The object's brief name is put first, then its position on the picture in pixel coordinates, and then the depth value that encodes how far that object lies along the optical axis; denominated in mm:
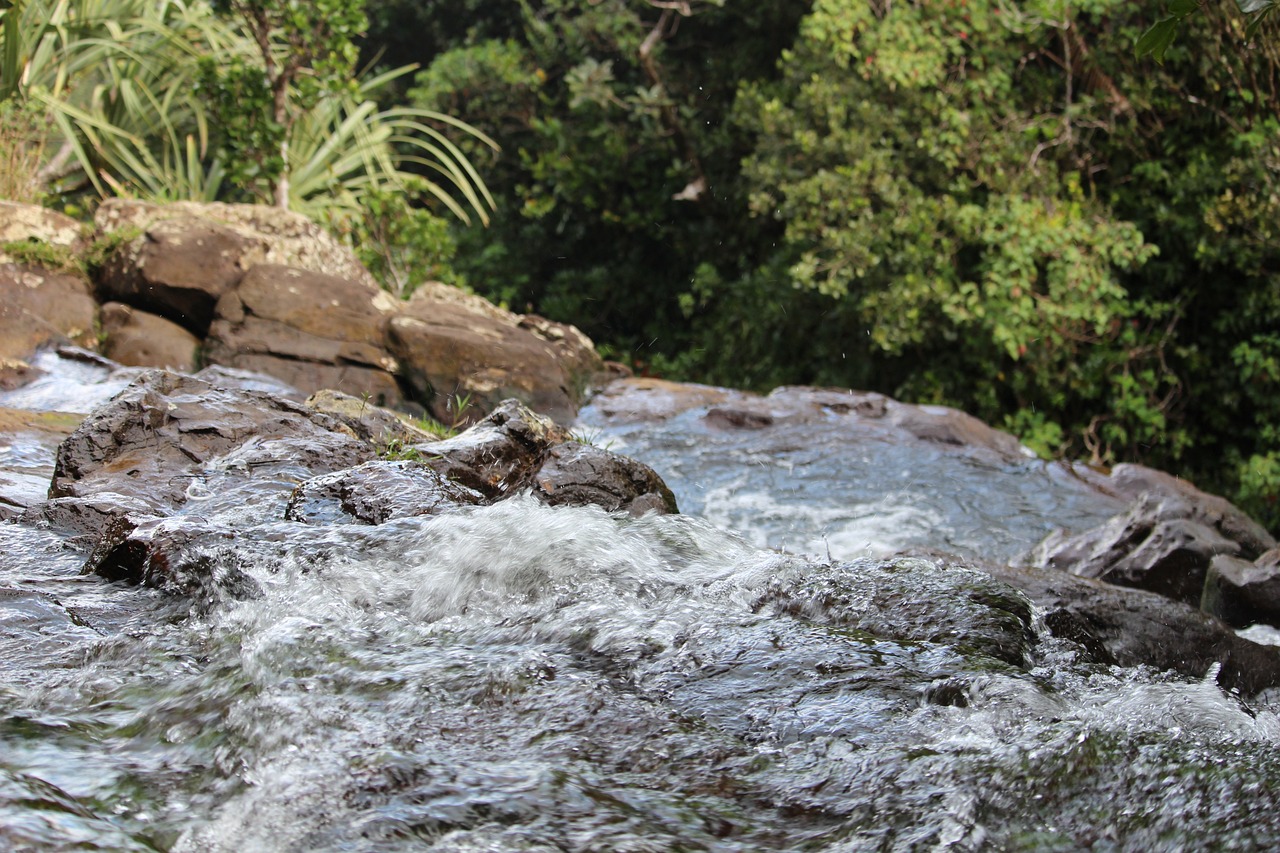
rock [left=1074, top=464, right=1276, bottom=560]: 6078
